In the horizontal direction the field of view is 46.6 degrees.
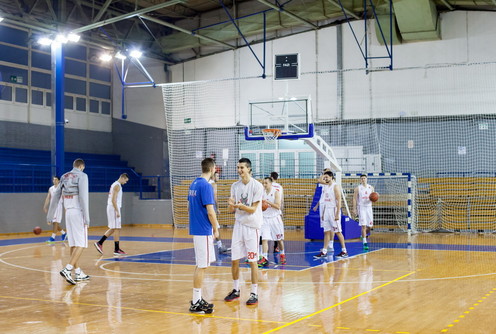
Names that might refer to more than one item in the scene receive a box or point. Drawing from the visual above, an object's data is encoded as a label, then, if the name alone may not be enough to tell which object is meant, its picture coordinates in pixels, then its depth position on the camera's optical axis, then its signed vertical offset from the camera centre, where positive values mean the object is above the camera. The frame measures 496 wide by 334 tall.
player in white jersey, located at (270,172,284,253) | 12.12 -0.03
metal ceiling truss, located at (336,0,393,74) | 19.92 +5.62
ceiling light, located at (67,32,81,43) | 19.70 +5.05
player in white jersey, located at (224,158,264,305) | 7.84 -0.51
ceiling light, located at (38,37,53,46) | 19.64 +4.95
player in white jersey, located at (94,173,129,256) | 13.68 -0.77
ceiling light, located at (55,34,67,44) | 19.58 +4.98
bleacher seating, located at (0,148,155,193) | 21.78 +0.57
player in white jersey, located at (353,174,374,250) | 14.73 -0.63
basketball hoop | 16.16 +1.36
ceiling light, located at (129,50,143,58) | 22.03 +5.02
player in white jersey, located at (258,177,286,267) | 11.66 -0.81
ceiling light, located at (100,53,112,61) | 23.58 +5.26
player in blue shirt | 7.18 -0.51
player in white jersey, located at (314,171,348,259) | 12.54 -0.73
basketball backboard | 16.31 +2.13
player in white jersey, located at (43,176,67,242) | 17.28 -0.93
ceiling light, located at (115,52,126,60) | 22.51 +5.06
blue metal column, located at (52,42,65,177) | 19.86 +2.93
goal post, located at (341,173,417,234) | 20.35 -0.80
